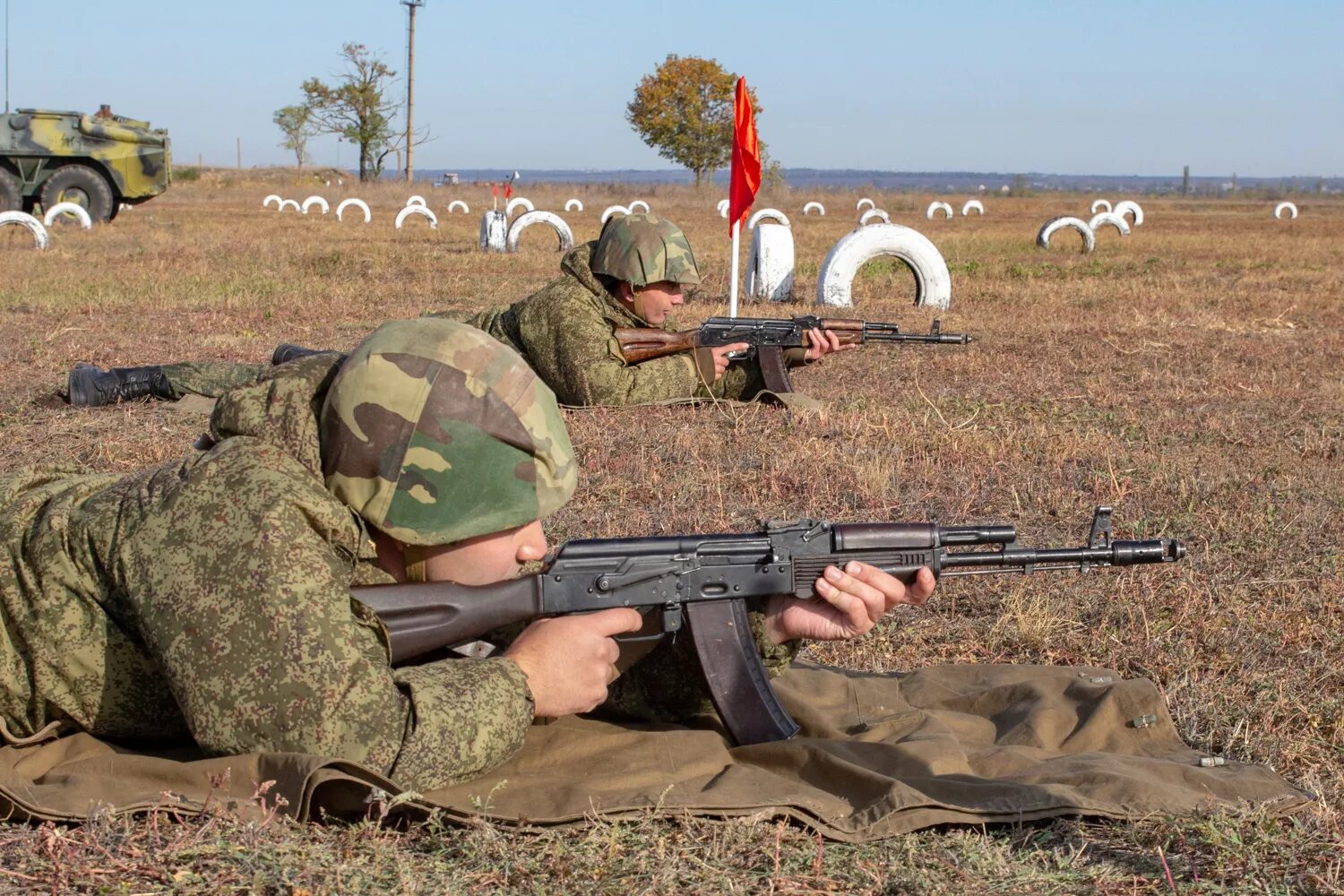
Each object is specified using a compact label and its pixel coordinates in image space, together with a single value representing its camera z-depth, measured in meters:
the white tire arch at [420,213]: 31.47
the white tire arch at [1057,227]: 24.52
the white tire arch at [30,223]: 20.06
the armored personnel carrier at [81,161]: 26.89
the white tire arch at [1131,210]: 38.31
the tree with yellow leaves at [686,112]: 66.94
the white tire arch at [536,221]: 22.73
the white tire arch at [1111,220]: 30.47
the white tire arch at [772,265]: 15.31
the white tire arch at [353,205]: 34.50
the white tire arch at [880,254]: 14.57
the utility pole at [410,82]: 62.03
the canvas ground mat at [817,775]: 3.02
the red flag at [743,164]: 11.43
